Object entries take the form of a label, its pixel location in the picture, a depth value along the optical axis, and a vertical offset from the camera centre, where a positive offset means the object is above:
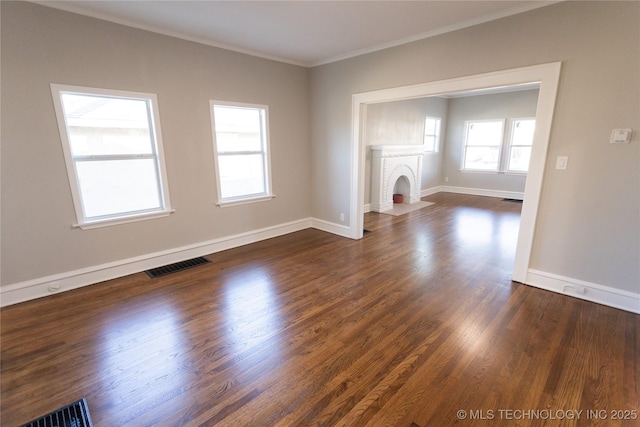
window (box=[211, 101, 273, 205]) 3.98 +0.00
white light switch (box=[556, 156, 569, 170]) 2.69 -0.11
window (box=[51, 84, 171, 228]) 2.89 -0.02
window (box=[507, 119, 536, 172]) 7.29 +0.15
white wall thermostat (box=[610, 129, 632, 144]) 2.38 +0.11
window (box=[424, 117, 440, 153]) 8.02 +0.46
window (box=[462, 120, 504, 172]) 7.80 +0.15
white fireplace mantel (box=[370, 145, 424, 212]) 6.36 -0.51
